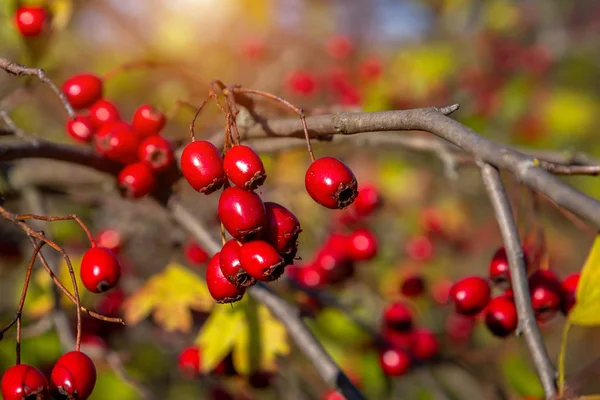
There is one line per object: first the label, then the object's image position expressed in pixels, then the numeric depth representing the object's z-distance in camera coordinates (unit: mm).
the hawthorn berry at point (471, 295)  369
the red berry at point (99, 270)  333
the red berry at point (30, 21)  422
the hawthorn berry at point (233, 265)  312
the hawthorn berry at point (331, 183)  312
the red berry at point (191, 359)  452
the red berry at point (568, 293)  359
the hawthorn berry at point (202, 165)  312
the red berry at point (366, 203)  576
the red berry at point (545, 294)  351
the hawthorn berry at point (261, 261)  305
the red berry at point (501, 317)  356
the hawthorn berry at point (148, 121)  379
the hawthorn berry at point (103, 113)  384
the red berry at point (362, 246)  501
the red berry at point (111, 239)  506
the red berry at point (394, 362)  451
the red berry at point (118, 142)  370
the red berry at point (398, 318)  468
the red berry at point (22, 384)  307
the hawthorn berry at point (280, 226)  312
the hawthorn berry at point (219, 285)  317
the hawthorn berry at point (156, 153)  372
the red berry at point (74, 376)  310
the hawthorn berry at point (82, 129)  381
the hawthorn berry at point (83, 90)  392
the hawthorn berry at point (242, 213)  305
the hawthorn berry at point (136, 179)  371
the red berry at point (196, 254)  572
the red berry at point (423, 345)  480
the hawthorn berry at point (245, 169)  308
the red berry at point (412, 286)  533
